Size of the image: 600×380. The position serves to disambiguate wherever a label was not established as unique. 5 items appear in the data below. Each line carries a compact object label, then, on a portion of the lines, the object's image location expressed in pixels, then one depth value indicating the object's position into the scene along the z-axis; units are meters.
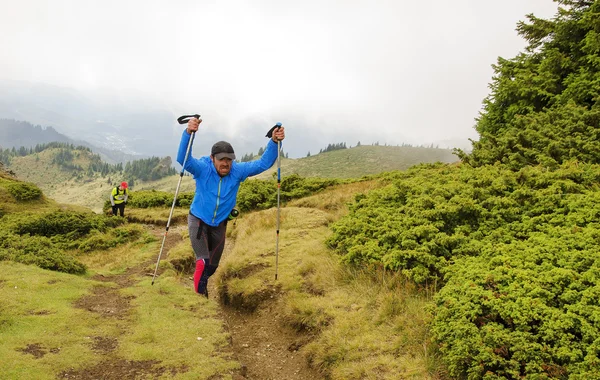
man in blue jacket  8.33
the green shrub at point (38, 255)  10.33
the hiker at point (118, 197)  27.66
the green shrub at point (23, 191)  28.98
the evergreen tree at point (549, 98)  10.35
